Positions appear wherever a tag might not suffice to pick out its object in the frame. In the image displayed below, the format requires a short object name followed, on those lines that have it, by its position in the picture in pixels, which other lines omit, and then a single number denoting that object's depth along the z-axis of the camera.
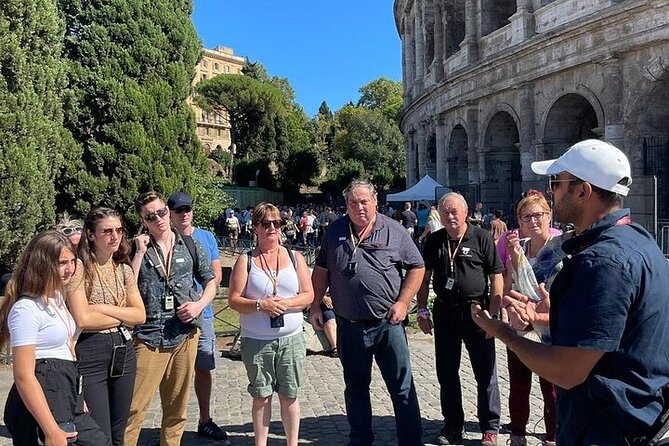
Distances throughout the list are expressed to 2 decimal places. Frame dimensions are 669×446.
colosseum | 14.60
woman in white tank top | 4.58
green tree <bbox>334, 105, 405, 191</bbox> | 59.69
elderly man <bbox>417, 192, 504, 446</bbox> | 5.06
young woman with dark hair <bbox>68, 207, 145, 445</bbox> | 3.73
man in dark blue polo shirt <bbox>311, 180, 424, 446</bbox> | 4.70
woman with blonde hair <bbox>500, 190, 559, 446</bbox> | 4.80
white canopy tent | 24.09
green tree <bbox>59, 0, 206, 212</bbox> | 11.68
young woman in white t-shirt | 3.07
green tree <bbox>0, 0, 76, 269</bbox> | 8.53
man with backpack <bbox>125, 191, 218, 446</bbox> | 4.43
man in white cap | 2.08
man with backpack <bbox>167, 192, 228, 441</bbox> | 5.29
